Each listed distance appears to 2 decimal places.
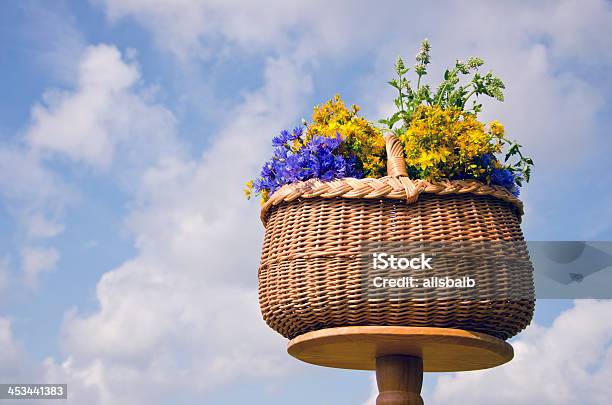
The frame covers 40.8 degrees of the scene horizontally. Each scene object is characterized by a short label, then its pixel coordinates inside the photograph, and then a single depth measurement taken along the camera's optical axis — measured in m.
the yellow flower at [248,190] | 3.43
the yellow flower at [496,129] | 3.24
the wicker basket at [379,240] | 2.91
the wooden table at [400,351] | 2.91
